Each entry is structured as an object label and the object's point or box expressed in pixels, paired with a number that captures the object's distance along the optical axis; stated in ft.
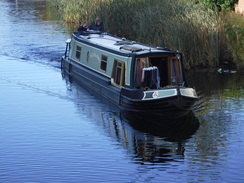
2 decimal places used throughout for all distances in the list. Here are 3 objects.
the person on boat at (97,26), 96.02
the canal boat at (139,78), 64.54
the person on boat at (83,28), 95.45
